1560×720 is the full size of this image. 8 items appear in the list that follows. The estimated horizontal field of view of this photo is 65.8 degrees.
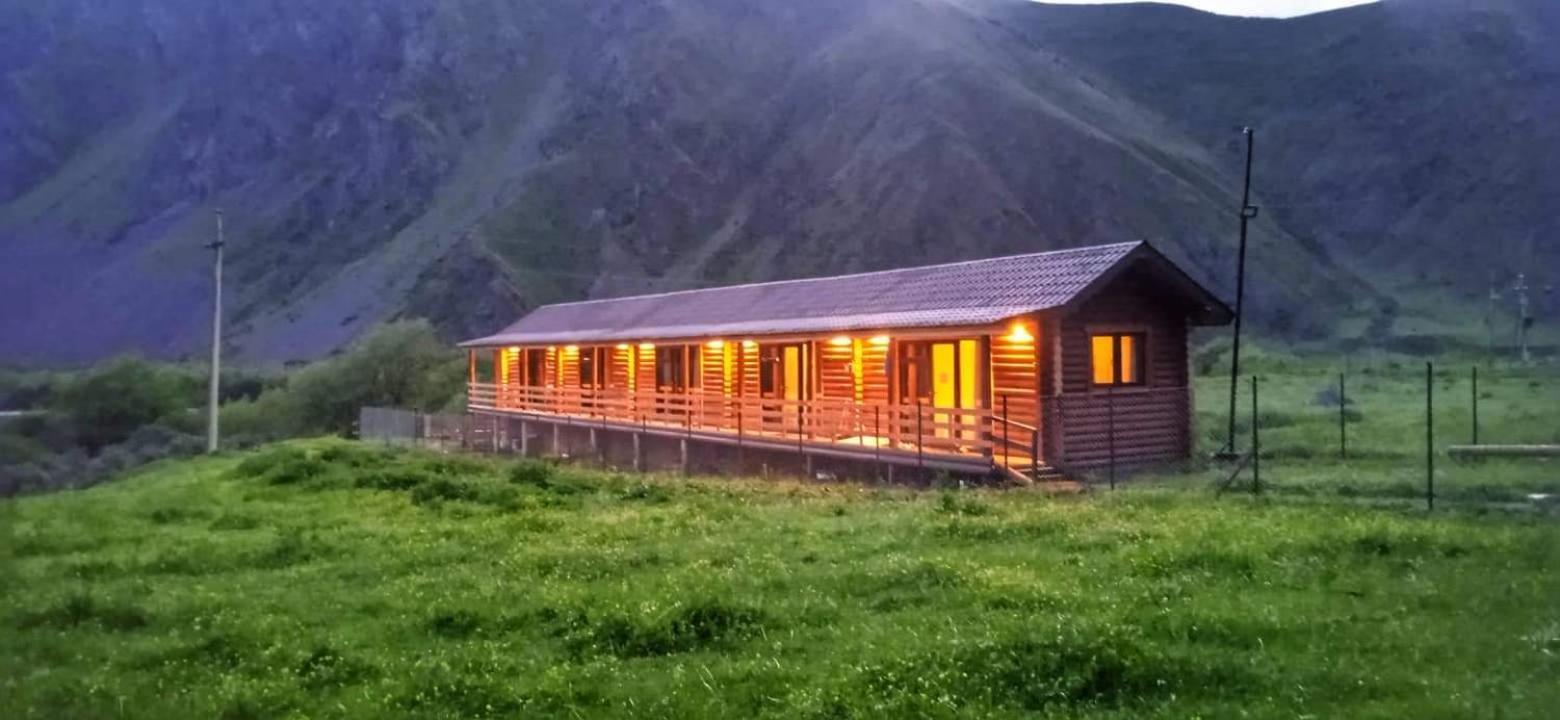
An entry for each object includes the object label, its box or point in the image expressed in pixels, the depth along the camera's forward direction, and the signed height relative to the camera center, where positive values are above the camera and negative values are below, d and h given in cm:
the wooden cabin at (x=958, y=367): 2234 -68
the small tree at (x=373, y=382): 5516 -177
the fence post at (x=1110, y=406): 2010 -130
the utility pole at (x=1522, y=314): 6248 +76
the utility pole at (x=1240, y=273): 2208 +118
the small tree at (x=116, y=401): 4934 -228
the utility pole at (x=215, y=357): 3788 -34
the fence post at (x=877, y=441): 2377 -209
